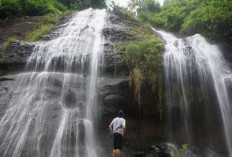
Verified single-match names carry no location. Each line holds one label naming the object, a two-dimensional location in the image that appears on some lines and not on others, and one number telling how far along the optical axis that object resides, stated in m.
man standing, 8.40
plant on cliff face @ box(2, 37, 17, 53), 12.07
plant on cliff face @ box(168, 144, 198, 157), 9.80
